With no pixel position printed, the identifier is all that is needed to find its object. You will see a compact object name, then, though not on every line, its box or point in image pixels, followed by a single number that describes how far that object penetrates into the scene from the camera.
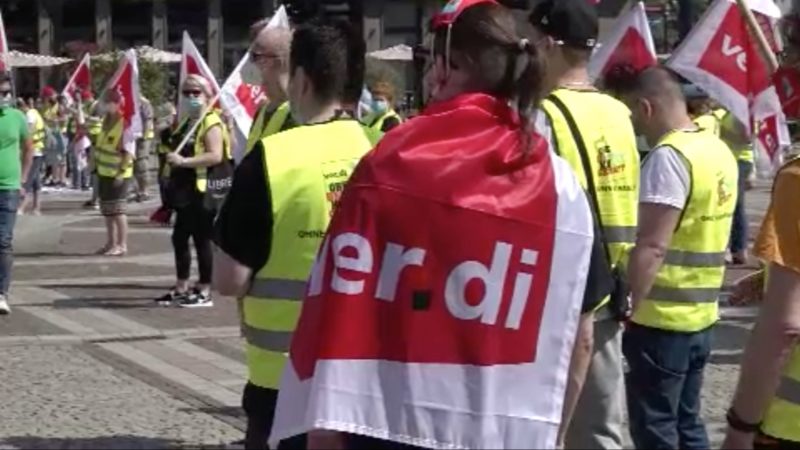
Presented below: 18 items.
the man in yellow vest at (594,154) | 4.95
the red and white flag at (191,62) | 14.02
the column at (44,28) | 55.25
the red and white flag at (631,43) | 8.90
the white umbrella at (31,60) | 36.53
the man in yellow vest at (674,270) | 5.80
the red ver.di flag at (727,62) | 8.17
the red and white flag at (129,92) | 16.92
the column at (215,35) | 55.66
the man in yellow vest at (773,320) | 3.45
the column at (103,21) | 55.47
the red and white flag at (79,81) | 27.60
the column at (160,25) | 55.69
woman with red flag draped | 3.01
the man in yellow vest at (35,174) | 22.72
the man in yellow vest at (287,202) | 4.21
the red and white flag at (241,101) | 11.02
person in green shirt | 11.83
